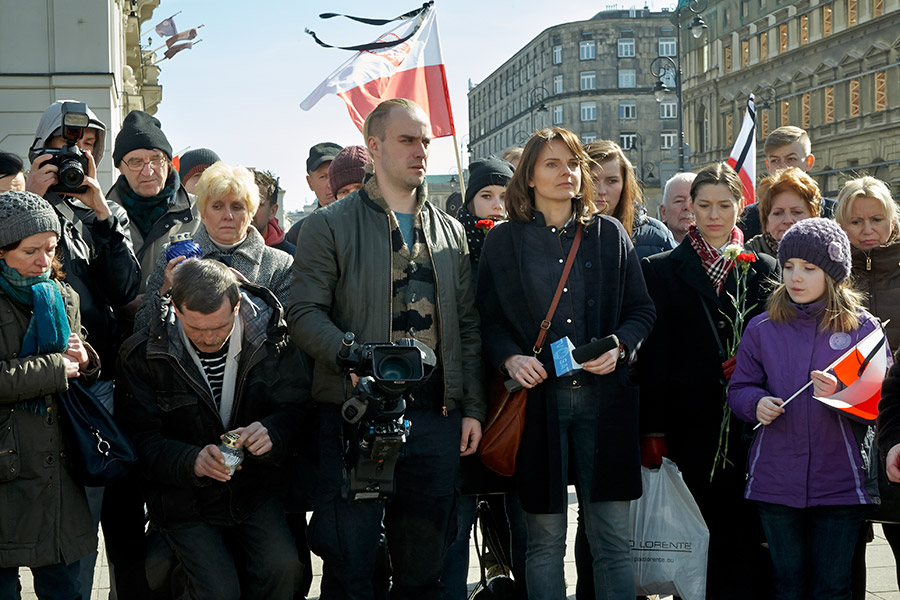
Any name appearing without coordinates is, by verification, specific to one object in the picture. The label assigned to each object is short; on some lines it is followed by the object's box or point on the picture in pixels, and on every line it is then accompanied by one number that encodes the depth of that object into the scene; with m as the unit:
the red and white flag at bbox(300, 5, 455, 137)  7.32
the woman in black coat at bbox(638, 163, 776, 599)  4.73
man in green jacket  4.04
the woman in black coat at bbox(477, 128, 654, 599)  4.20
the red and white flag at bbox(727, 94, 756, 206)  8.35
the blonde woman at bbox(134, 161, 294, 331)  4.74
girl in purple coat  4.15
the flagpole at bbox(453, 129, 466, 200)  5.56
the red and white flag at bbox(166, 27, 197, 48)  26.84
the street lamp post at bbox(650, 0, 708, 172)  22.35
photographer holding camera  4.51
